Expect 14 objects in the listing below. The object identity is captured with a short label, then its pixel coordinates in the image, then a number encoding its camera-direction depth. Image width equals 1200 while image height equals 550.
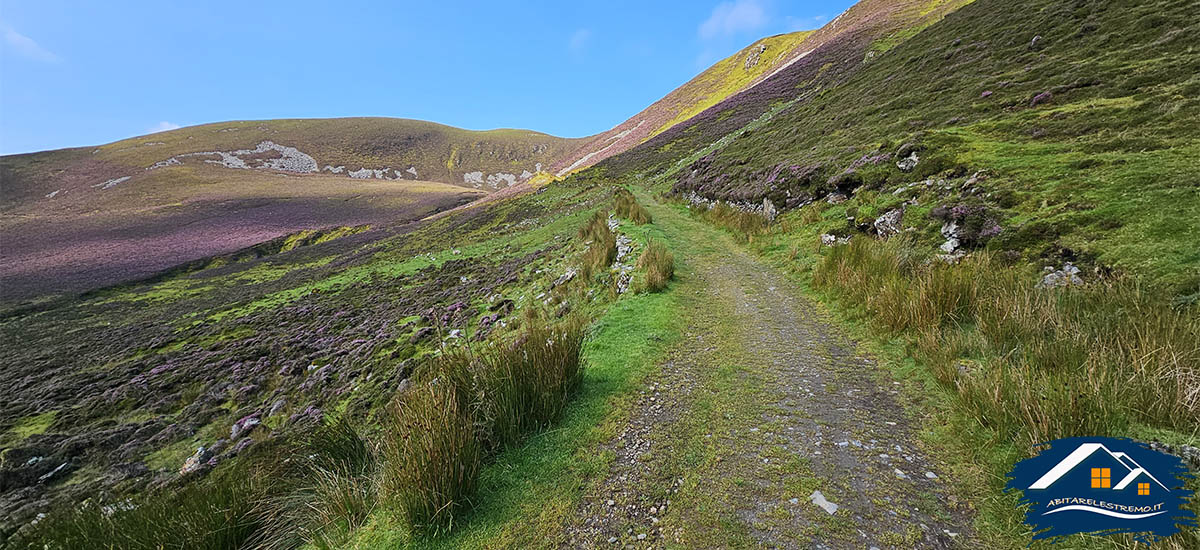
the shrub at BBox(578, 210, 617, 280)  10.25
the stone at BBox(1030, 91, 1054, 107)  11.02
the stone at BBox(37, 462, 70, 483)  6.81
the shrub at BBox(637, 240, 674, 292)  7.97
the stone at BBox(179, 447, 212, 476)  6.56
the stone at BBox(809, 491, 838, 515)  2.68
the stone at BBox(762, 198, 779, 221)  13.62
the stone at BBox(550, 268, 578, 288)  10.23
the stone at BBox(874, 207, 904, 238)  8.64
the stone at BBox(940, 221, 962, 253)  7.09
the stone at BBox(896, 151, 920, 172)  10.61
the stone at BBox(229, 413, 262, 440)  7.47
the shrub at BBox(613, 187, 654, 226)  15.00
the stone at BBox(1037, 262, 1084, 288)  4.92
